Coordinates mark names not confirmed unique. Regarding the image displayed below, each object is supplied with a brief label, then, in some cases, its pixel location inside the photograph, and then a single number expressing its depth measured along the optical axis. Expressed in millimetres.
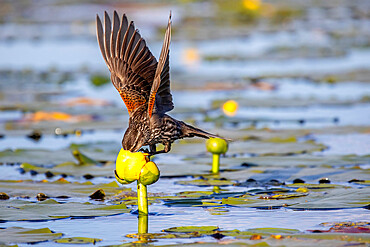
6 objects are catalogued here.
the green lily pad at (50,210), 11734
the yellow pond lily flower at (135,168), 11242
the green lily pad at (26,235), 10469
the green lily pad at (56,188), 13648
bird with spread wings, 13133
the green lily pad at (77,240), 10477
